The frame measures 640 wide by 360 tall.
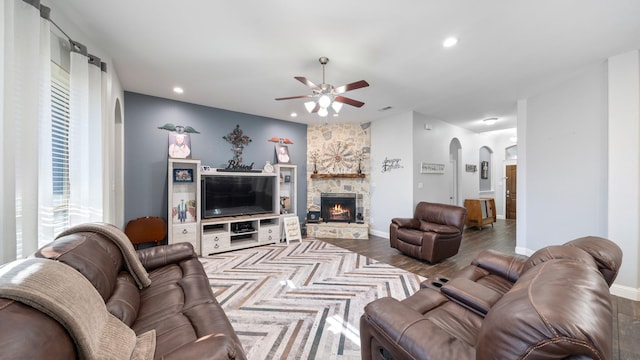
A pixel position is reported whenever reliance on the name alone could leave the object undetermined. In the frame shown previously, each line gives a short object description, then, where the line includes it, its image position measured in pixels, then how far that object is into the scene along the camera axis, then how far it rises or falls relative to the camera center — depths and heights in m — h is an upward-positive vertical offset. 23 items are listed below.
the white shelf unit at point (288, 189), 5.02 -0.21
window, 1.87 +0.30
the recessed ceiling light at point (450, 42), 2.26 +1.36
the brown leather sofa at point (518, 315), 0.63 -0.46
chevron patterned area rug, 1.80 -1.25
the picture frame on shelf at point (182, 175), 3.90 +0.07
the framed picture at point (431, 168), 4.92 +0.24
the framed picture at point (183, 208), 3.90 -0.48
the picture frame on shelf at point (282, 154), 5.01 +0.55
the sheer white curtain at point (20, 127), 1.19 +0.29
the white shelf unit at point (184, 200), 3.69 -0.35
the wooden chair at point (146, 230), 3.53 -0.78
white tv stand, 3.86 -0.94
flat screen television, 4.08 -0.29
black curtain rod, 1.37 +1.12
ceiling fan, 2.41 +0.95
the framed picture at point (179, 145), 3.95 +0.58
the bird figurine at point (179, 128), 3.95 +0.89
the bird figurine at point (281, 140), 4.98 +0.86
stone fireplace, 5.43 +0.22
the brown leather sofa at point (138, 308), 0.64 -0.70
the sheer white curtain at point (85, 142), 2.01 +0.34
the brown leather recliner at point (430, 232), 3.41 -0.83
